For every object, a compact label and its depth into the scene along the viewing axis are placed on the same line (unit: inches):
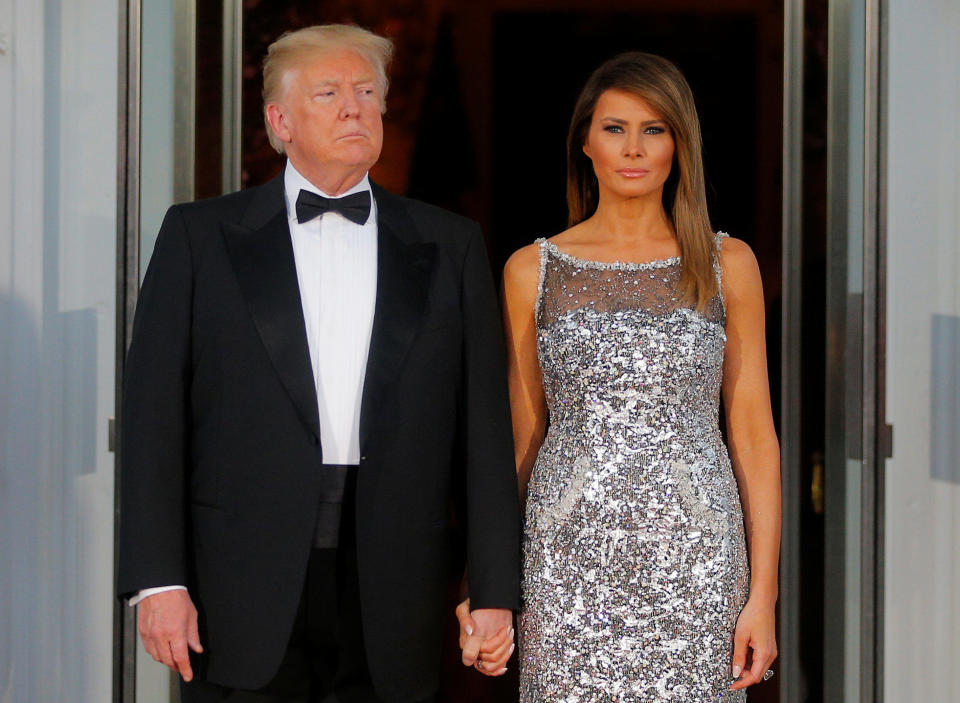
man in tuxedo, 552.0
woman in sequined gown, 559.1
